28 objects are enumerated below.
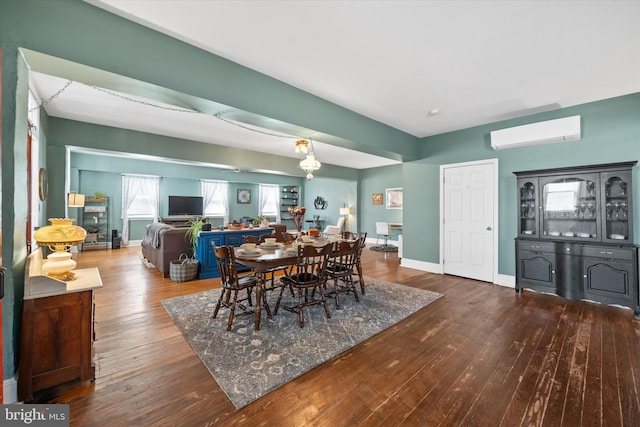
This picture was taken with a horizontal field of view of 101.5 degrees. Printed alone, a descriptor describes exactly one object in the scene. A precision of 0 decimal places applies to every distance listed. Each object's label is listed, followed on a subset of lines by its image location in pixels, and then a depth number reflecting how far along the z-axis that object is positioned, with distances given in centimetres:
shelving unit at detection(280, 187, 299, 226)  1191
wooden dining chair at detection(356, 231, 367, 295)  375
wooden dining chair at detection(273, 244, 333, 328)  287
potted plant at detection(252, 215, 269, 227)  564
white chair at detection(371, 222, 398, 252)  837
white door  455
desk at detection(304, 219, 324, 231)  1126
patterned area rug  197
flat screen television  902
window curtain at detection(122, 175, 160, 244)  844
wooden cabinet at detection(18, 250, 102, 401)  169
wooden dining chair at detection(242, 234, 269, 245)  385
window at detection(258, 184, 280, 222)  1131
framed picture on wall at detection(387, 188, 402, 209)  887
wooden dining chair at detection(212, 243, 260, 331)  275
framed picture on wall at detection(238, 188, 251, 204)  1071
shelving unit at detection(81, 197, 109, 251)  784
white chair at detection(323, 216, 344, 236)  962
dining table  272
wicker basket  450
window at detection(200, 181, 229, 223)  991
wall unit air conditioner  363
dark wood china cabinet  325
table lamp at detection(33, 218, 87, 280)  180
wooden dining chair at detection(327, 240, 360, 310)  330
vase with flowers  389
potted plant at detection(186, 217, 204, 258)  488
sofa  480
